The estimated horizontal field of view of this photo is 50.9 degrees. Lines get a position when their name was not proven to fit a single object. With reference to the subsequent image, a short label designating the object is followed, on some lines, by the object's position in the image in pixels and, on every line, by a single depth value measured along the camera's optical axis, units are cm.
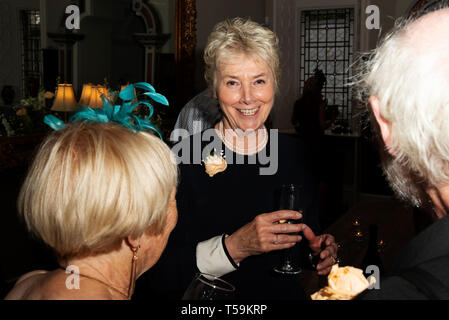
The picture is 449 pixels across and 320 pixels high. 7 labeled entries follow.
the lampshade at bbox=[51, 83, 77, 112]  363
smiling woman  169
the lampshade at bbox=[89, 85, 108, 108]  375
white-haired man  75
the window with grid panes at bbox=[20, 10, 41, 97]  351
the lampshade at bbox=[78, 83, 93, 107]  372
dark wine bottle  203
